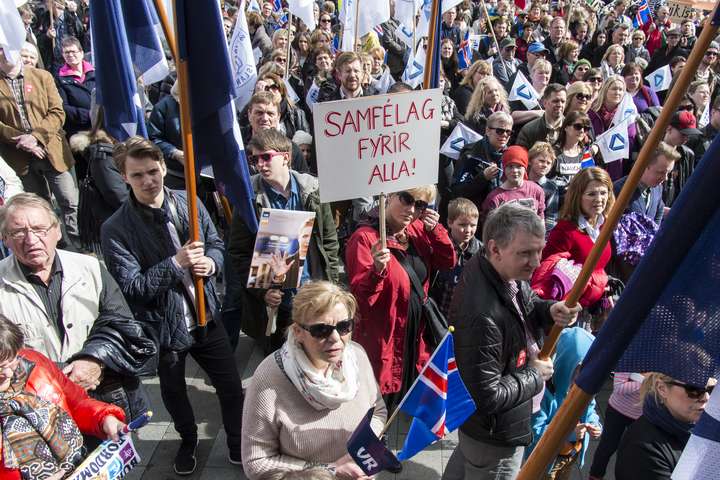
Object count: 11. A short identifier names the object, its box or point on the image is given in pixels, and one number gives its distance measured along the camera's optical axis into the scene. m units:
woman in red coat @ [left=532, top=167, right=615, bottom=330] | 3.69
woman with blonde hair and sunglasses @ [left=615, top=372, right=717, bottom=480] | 2.34
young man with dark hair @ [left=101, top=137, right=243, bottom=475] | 3.12
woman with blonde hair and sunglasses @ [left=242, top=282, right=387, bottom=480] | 2.26
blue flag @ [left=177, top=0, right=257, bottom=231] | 2.91
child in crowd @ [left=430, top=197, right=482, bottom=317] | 4.00
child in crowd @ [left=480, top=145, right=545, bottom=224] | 4.62
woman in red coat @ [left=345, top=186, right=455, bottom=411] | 3.37
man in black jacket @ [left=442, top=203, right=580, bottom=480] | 2.46
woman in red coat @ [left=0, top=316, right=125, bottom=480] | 2.17
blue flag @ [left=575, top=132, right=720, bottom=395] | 1.21
